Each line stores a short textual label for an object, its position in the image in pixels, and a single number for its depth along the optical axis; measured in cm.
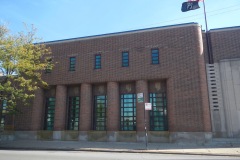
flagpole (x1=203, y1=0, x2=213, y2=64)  2348
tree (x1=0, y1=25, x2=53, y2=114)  1970
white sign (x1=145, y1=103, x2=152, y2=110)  1719
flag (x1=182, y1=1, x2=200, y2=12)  2253
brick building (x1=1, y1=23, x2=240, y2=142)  2117
